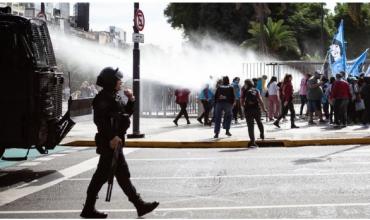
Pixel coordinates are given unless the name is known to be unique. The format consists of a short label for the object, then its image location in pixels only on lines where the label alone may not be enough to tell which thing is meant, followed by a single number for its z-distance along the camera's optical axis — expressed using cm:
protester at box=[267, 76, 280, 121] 2281
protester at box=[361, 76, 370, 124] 2078
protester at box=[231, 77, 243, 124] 2252
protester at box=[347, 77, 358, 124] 2066
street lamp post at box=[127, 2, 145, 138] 1672
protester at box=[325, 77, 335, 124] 1983
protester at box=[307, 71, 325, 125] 2069
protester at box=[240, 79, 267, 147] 1488
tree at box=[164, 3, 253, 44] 5345
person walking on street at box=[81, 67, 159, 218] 708
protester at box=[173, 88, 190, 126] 2214
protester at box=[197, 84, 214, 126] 2205
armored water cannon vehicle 1036
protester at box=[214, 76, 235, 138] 1683
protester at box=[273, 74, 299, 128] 1941
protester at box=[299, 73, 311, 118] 2256
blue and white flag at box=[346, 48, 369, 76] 2352
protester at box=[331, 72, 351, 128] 1908
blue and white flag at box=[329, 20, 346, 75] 2308
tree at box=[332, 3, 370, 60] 7769
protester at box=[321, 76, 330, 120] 2188
